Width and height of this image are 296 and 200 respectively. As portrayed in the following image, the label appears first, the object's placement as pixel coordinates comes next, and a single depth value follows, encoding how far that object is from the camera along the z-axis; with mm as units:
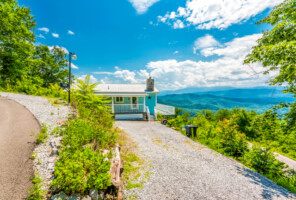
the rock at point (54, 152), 3421
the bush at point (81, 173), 2248
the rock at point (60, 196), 2168
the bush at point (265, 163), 4164
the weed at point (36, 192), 2135
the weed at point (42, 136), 3980
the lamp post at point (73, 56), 8247
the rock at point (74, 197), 2213
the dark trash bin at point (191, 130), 7146
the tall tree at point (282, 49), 3428
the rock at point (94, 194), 2342
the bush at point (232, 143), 5324
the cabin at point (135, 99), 14016
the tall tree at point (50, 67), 20681
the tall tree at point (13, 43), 11844
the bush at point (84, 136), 3657
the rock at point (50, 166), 2908
